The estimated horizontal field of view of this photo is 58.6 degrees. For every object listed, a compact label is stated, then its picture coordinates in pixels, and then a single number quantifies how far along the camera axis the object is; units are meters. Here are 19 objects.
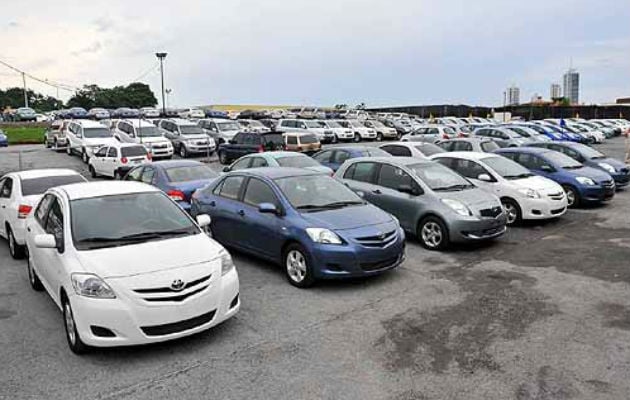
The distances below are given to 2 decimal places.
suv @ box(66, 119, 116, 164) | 25.22
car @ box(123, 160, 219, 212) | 11.62
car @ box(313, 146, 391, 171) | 15.87
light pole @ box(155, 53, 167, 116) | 33.97
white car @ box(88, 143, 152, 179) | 20.66
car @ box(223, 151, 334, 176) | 14.02
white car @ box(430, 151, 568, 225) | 11.80
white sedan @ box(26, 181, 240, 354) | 5.16
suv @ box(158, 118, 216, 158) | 27.83
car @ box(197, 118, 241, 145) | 30.77
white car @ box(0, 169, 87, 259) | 9.18
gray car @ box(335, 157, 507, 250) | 9.55
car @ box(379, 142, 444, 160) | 17.23
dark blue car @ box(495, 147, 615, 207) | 13.83
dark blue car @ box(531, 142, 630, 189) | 16.30
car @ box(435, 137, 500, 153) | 17.39
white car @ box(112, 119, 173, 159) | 25.72
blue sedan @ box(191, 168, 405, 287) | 7.33
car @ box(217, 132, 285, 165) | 23.59
